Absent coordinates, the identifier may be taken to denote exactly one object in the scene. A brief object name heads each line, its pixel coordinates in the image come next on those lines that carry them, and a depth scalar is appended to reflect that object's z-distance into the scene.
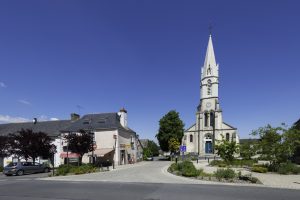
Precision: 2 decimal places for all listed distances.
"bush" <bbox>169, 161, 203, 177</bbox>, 15.04
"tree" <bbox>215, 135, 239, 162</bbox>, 23.41
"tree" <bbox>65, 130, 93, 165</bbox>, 23.28
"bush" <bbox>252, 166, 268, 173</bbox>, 17.04
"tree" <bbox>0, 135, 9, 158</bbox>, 25.11
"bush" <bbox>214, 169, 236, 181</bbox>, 13.34
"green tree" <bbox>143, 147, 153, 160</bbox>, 43.93
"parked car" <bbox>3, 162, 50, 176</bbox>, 20.05
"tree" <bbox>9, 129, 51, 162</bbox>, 23.69
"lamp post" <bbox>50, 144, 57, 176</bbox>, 26.00
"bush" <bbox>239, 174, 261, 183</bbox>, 12.72
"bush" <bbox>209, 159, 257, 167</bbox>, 21.79
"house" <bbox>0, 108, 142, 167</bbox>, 27.97
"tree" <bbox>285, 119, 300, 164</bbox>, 17.78
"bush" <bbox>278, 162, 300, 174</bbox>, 16.30
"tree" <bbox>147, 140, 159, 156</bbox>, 65.19
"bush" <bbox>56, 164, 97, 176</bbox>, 18.80
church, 44.22
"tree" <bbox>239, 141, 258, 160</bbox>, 19.54
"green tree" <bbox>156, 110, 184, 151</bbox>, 37.92
